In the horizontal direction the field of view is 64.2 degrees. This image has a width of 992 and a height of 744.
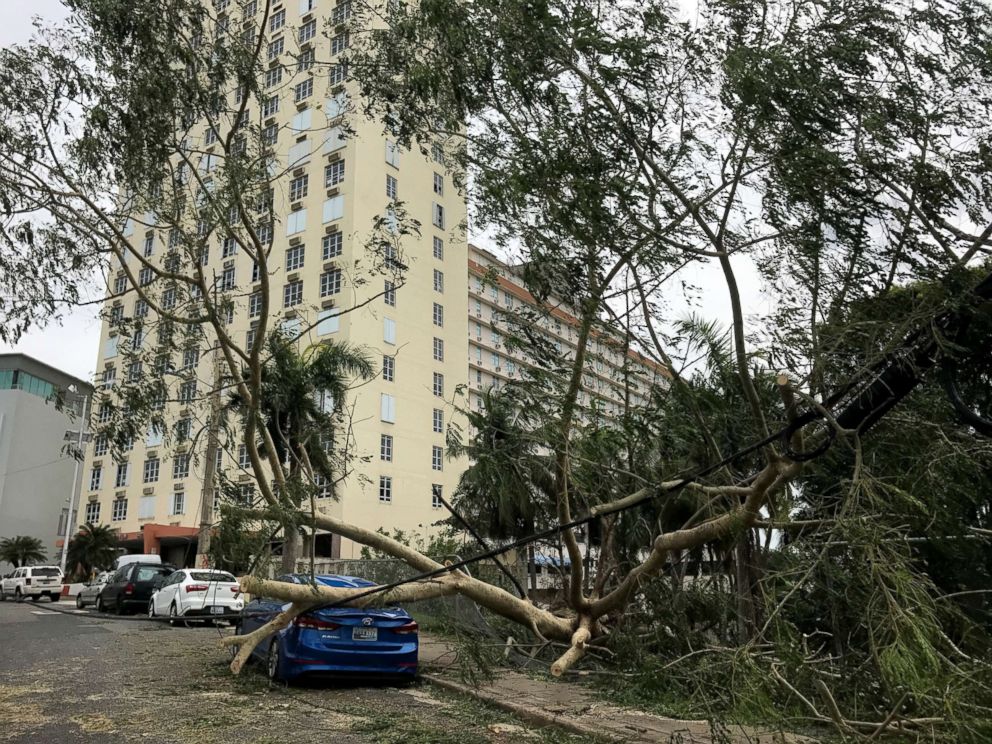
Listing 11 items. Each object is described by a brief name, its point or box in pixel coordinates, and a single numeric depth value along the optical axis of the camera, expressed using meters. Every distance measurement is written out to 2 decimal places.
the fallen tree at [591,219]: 6.86
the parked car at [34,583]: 34.25
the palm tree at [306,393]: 13.29
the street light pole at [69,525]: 45.19
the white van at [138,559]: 31.45
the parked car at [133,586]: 23.66
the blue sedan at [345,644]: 9.78
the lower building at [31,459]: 60.47
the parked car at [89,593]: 27.77
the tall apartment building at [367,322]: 38.81
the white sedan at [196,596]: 19.58
